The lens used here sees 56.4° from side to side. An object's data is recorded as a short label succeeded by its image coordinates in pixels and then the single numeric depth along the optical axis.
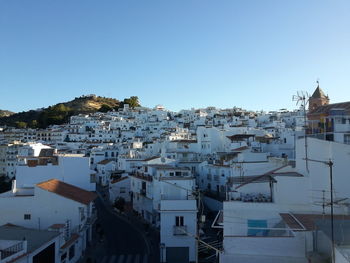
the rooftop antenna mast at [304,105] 15.01
